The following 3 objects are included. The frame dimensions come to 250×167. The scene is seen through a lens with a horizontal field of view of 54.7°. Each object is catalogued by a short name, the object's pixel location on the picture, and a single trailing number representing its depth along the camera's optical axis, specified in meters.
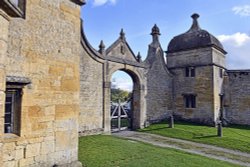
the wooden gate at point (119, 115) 16.18
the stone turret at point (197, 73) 19.23
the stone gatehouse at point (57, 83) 6.00
